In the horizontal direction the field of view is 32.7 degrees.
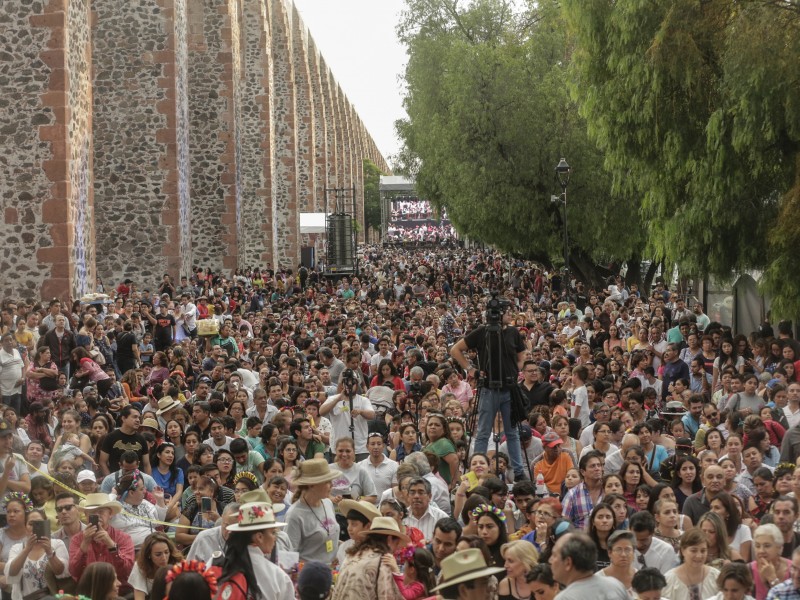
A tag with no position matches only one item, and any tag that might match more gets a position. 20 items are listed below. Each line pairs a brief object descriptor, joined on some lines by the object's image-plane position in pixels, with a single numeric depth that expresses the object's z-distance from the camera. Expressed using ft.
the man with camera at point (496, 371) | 40.16
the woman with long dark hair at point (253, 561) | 22.48
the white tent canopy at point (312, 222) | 188.90
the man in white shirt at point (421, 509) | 31.19
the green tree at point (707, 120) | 58.65
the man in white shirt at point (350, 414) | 45.60
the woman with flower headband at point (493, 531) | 27.96
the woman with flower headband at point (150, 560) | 28.04
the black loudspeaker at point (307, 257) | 181.78
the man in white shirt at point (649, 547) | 27.96
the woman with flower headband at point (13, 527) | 30.19
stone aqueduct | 75.46
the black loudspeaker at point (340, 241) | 164.66
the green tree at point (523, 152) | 119.85
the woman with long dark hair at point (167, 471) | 38.63
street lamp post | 96.10
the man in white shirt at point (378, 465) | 36.60
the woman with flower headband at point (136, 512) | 32.21
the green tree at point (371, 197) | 441.27
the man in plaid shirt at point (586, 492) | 33.30
